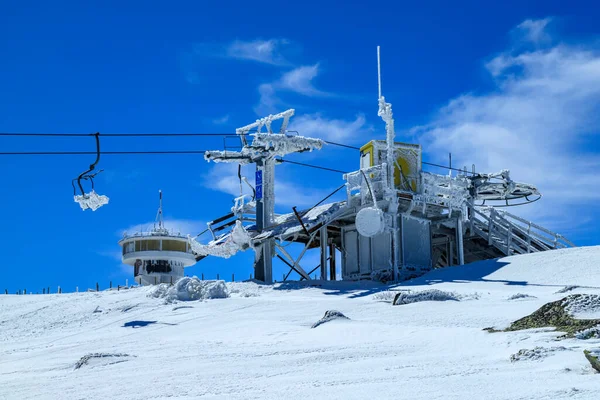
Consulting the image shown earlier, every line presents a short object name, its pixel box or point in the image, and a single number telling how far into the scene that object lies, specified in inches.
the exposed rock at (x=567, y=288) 788.6
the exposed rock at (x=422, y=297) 747.4
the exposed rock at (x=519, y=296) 735.5
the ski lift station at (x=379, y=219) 1205.1
